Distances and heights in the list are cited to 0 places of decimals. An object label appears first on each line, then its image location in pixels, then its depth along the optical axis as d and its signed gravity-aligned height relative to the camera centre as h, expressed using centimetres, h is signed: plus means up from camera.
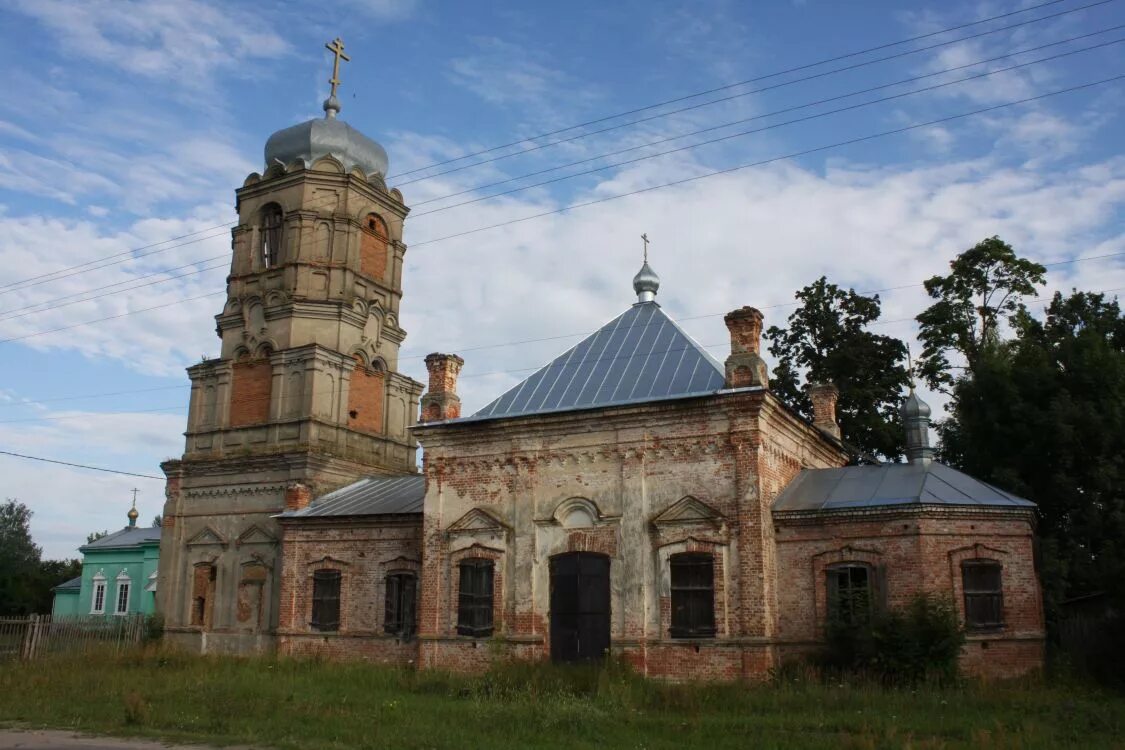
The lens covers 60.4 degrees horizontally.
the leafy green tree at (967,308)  2639 +770
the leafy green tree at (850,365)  2744 +655
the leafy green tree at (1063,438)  1889 +316
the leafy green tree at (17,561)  4650 +177
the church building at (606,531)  1647 +114
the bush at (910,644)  1510 -81
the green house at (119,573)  3725 +65
